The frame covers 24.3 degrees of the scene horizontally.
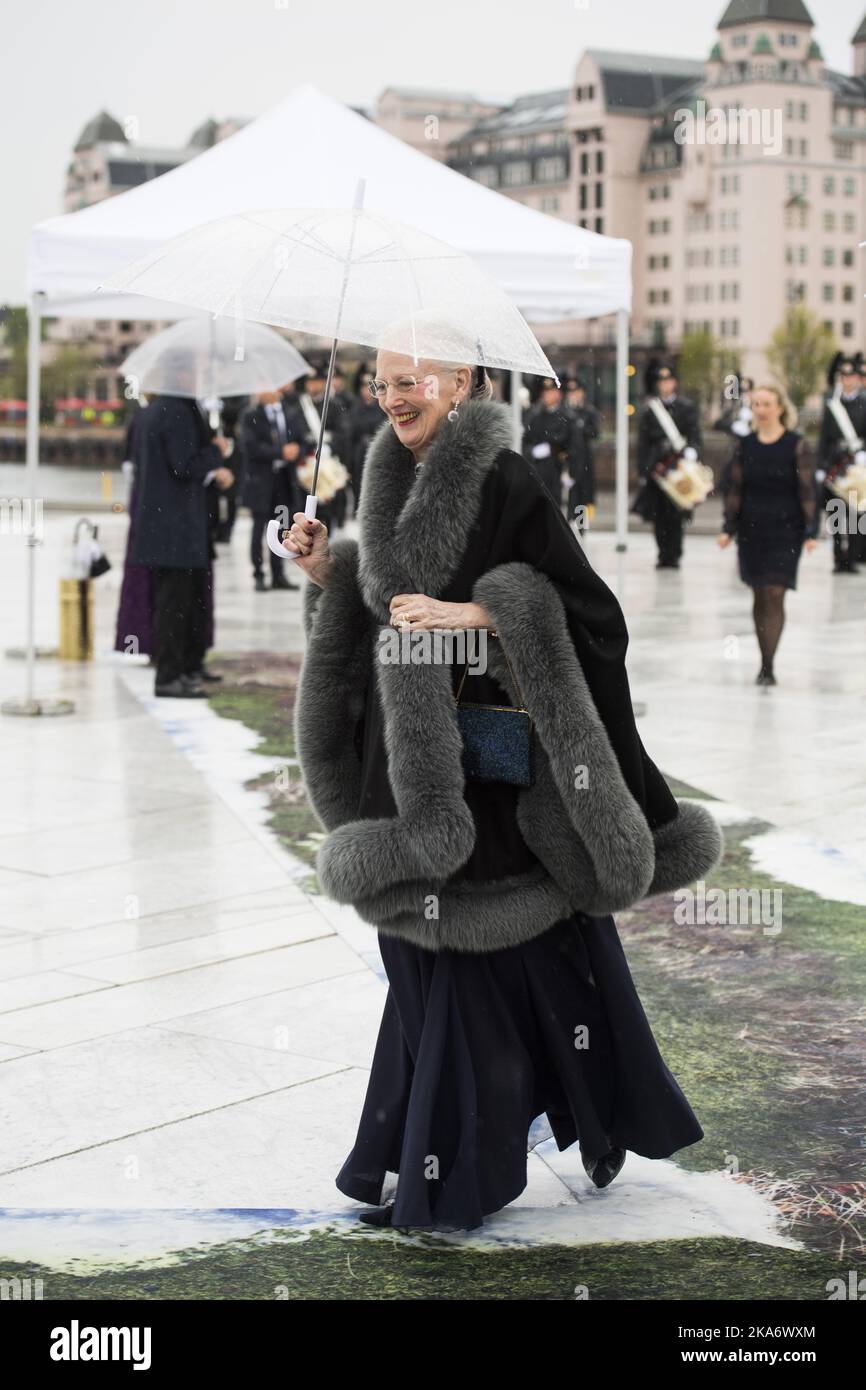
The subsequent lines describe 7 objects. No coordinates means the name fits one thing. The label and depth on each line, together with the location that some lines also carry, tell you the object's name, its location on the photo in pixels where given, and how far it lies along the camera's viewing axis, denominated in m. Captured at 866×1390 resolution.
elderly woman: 3.81
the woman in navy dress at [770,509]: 11.66
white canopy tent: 10.05
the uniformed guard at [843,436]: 19.56
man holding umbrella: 11.02
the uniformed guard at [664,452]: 20.11
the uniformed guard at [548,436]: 20.94
